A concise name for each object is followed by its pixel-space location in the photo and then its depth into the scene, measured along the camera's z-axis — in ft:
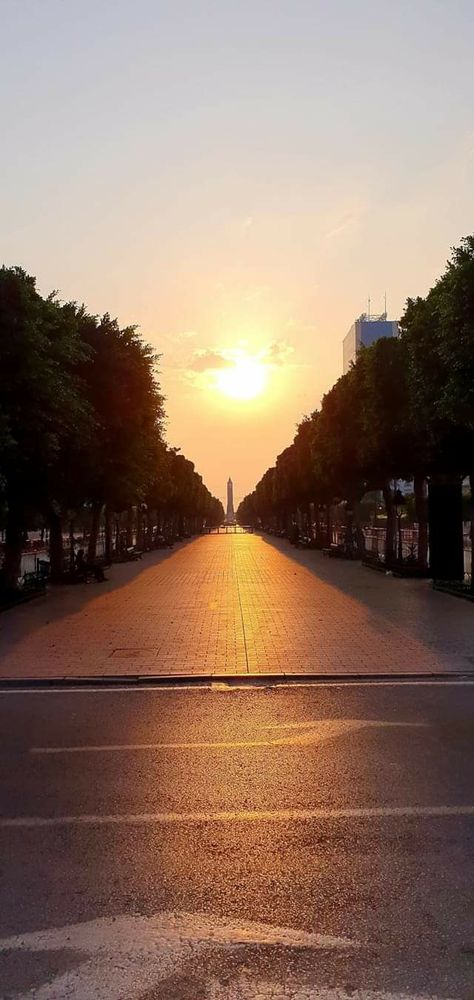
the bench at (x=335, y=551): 128.53
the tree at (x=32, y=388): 49.60
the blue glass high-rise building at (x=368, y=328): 586.04
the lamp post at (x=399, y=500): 94.58
